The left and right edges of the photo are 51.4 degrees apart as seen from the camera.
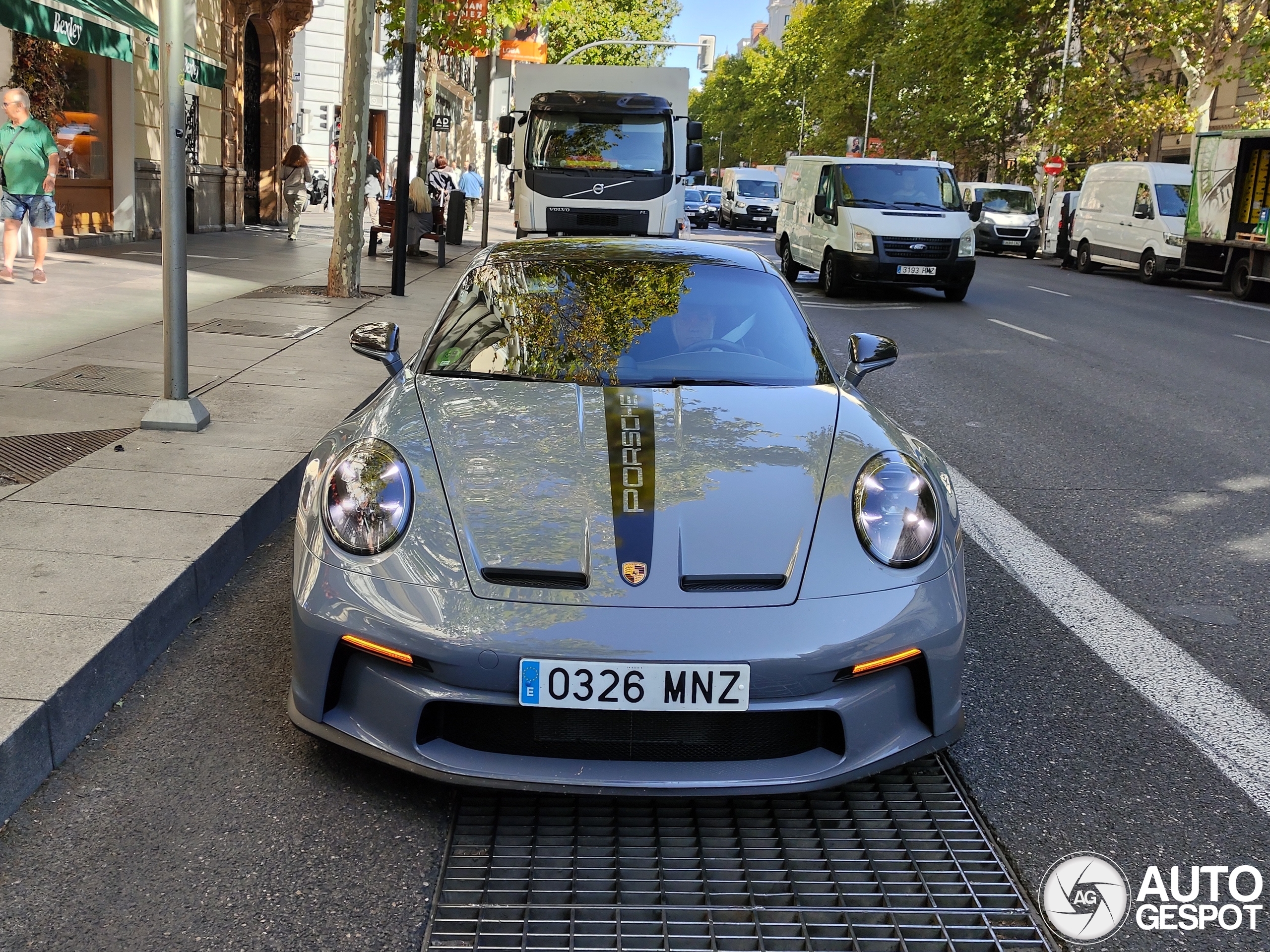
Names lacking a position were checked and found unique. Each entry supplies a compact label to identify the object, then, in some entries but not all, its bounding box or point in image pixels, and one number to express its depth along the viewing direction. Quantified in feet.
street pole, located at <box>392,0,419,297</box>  49.47
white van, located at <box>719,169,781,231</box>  159.22
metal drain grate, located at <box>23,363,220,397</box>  25.50
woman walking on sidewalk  76.33
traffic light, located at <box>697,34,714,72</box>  133.69
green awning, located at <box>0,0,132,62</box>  45.88
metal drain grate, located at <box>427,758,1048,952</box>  8.54
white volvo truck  56.90
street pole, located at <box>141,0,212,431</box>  21.27
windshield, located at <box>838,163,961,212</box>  60.59
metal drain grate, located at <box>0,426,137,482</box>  18.58
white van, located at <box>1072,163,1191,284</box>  86.33
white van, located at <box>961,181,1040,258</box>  122.11
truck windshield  57.67
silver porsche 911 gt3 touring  9.43
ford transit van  58.44
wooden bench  70.93
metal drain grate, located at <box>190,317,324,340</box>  35.88
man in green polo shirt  40.73
